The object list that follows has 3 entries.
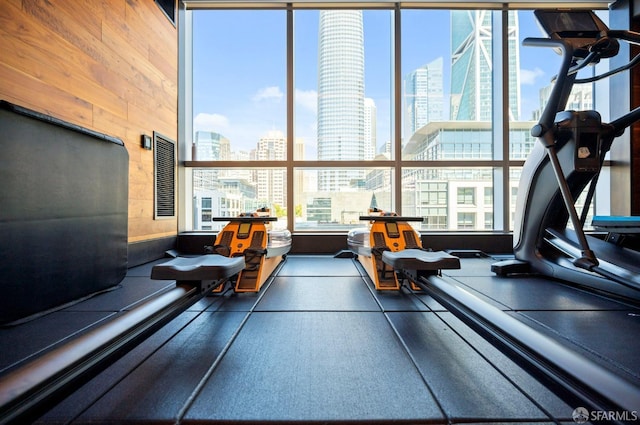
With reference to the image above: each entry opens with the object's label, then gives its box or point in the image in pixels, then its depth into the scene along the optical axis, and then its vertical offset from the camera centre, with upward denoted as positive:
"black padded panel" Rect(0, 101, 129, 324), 1.54 -0.02
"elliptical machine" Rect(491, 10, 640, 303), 2.07 +0.30
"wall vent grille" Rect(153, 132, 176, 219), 3.59 +0.46
